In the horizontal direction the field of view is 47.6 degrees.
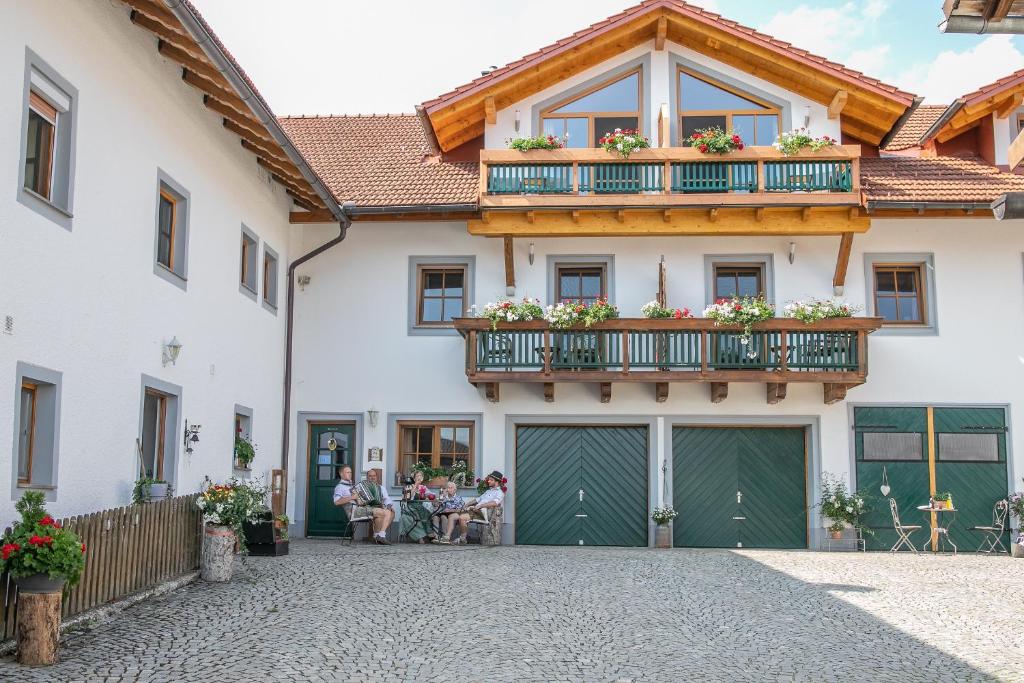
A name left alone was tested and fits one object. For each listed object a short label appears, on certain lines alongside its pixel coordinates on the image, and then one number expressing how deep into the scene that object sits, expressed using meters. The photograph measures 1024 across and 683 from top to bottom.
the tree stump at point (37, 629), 8.14
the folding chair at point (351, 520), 17.77
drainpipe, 18.78
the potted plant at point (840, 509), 18.17
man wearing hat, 17.73
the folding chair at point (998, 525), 18.20
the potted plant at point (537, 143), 18.33
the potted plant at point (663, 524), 18.36
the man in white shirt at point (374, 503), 17.52
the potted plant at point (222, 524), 12.46
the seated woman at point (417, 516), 17.67
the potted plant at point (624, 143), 18.06
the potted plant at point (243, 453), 16.23
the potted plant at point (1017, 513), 17.73
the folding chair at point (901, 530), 18.23
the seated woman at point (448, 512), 17.83
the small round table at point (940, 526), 18.30
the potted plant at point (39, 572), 8.16
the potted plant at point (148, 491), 12.27
